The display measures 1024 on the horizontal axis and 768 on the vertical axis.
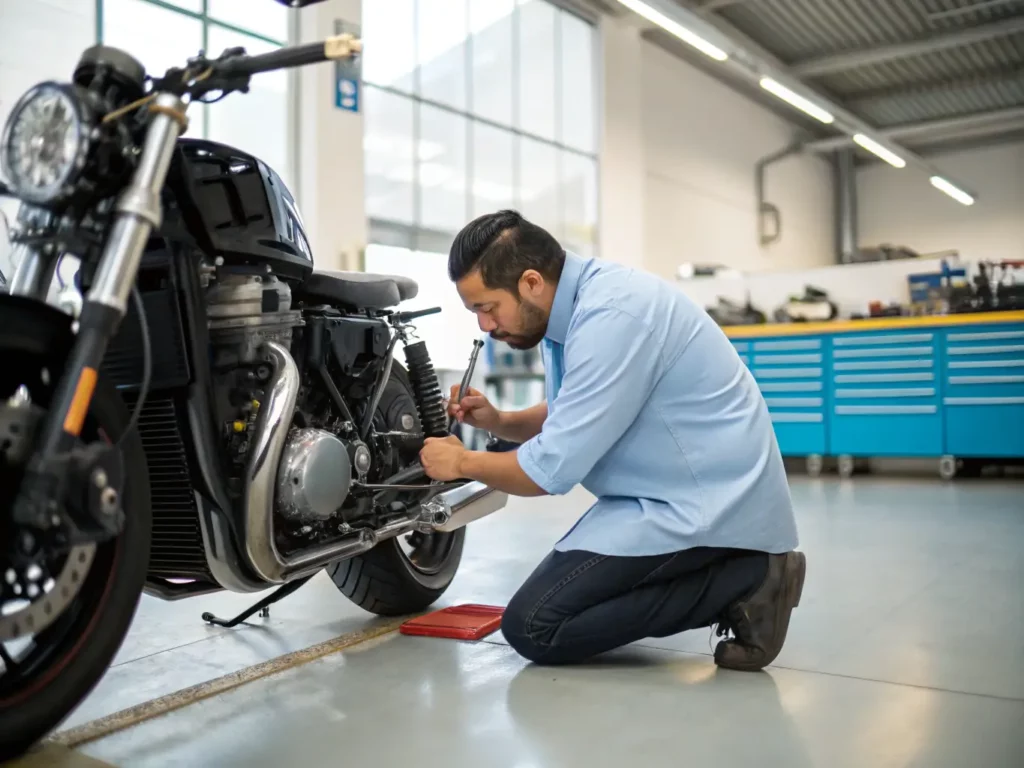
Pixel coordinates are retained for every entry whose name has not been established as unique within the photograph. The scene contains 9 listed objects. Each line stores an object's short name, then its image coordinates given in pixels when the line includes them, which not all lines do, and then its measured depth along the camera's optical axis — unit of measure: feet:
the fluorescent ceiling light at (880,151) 34.18
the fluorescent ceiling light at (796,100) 26.79
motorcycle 3.54
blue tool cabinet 17.52
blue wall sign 18.37
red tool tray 6.35
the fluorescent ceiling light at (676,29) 19.86
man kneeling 5.43
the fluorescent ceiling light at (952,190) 39.02
